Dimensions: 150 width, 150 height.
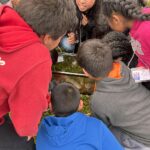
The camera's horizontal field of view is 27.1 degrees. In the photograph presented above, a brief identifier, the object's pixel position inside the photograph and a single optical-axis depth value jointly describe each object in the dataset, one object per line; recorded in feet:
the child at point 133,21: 4.90
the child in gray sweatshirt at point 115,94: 5.12
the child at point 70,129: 4.39
